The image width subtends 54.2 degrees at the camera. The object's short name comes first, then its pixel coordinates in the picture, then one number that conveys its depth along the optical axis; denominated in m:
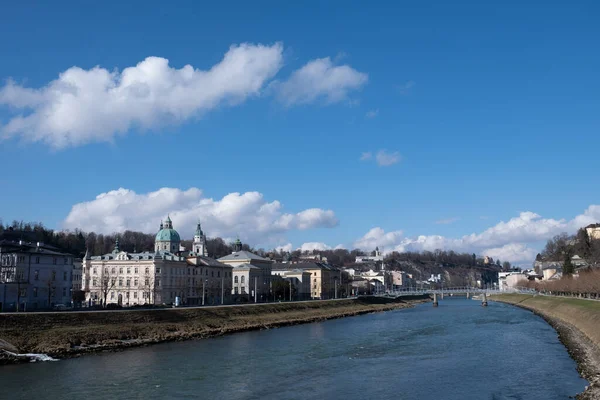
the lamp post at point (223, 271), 103.09
